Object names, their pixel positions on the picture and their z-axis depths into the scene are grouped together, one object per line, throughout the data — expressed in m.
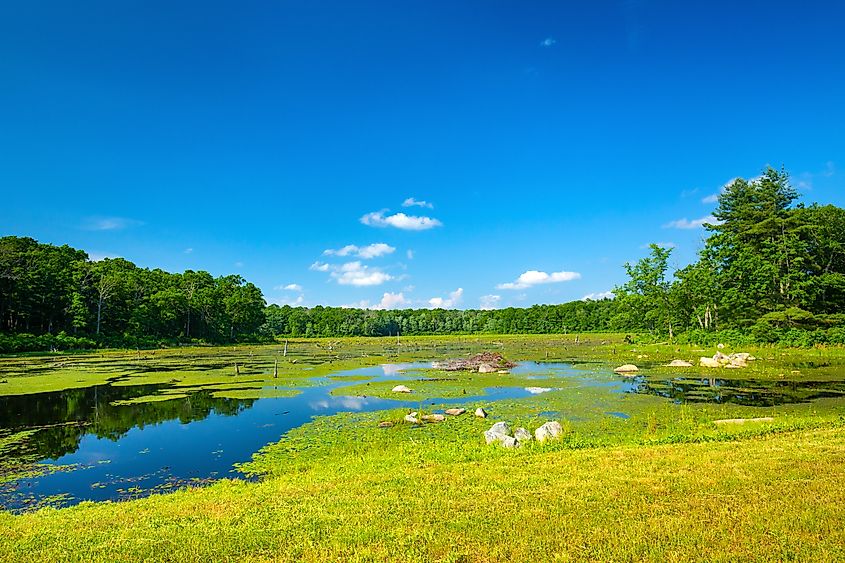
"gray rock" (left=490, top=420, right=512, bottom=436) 14.21
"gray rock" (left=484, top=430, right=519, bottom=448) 13.26
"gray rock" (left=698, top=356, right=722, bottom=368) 36.72
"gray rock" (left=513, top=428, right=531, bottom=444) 13.91
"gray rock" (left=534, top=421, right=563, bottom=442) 14.02
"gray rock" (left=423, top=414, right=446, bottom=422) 19.41
